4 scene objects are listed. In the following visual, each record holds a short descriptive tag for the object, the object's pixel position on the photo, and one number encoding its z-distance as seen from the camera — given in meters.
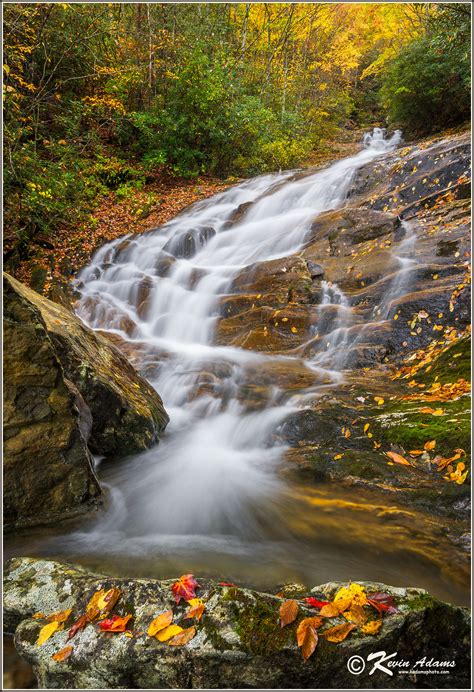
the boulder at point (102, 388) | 3.97
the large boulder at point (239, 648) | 1.76
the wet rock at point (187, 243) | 10.70
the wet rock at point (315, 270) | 7.55
